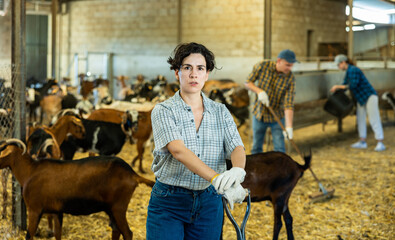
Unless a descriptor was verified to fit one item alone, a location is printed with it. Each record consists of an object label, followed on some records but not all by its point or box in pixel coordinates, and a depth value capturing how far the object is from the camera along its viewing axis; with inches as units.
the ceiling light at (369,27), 954.2
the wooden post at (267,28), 440.1
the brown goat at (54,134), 227.1
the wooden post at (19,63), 204.4
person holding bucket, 419.8
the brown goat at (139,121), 339.0
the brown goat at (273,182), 191.6
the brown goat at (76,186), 179.3
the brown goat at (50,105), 491.2
